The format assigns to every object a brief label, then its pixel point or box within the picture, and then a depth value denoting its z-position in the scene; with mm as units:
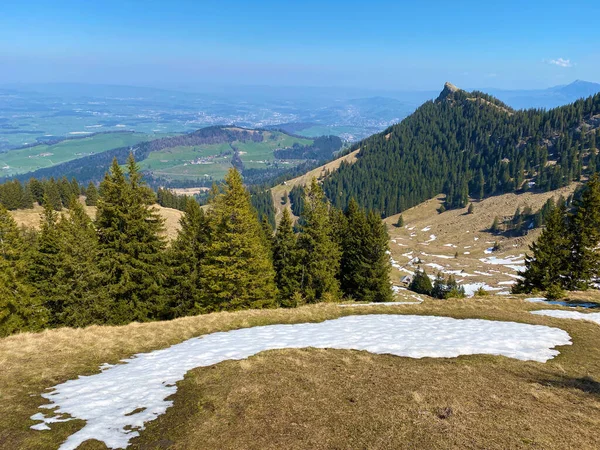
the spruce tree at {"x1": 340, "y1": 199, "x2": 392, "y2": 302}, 47375
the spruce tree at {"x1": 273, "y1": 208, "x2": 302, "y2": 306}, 44281
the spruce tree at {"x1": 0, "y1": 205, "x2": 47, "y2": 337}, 29775
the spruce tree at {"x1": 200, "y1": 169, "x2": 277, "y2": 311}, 33094
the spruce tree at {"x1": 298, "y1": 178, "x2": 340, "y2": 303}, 42594
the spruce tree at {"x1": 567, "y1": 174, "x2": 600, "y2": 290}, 41625
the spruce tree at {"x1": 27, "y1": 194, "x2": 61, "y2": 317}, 34375
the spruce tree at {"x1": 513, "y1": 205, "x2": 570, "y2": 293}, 43500
